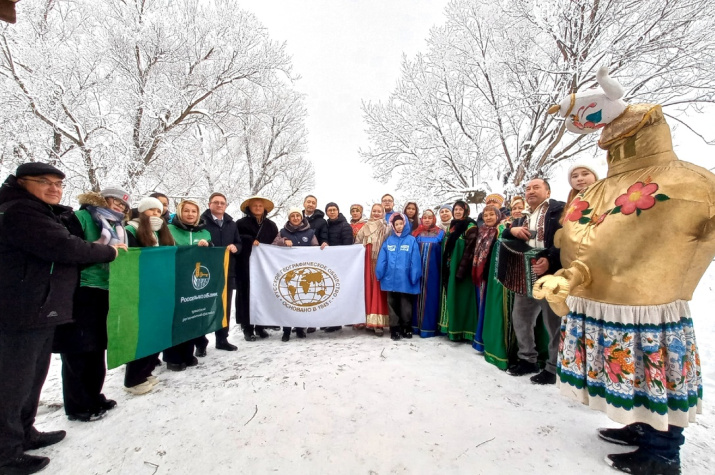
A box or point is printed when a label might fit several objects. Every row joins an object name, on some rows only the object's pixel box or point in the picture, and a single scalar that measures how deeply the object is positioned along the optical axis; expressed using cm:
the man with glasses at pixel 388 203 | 545
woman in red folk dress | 462
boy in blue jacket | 436
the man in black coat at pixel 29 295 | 193
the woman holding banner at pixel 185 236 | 344
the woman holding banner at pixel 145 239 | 290
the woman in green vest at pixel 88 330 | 243
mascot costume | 163
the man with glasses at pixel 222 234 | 406
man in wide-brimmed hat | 450
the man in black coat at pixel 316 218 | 515
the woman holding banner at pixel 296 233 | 464
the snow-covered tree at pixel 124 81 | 880
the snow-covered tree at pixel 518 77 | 866
